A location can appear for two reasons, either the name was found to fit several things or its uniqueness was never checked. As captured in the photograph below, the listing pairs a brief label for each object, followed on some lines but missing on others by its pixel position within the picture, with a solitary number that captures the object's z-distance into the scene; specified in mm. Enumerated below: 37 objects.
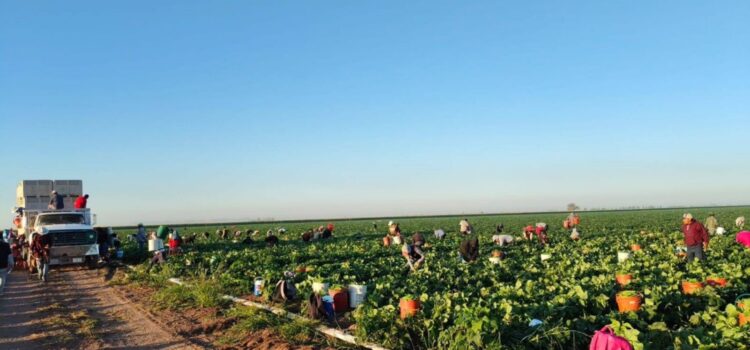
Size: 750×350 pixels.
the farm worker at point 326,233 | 34562
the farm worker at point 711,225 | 26266
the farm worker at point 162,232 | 25828
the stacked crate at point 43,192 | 23750
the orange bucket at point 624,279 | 11310
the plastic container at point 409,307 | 8148
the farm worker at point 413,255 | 15938
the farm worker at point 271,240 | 29375
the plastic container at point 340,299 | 10242
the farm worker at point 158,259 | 18875
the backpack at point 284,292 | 11508
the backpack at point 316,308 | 9484
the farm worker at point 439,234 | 30797
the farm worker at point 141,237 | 26578
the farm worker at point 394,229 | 17266
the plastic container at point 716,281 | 10145
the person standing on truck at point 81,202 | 23042
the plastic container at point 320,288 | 10887
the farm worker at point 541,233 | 25203
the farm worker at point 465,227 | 28984
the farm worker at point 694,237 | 15453
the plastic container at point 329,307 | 9680
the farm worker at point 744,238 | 19547
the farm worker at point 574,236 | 27000
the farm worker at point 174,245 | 23531
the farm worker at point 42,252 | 17203
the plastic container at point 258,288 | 12562
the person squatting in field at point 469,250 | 17688
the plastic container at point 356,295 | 10484
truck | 20109
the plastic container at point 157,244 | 19625
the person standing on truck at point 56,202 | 22656
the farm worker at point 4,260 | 13320
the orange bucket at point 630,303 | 8370
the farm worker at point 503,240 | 24656
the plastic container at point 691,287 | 9545
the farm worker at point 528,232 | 26298
